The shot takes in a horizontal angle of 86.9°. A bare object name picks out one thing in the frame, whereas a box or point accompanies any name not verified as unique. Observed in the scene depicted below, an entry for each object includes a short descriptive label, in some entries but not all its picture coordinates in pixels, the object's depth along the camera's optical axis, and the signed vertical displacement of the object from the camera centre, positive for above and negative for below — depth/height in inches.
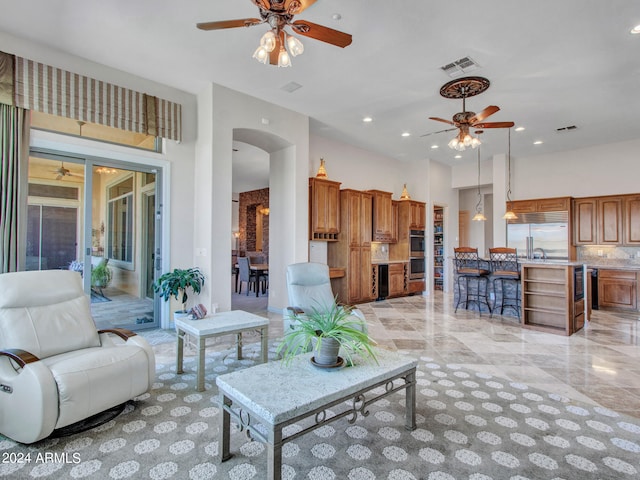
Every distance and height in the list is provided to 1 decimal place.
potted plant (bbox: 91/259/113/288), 175.8 -15.9
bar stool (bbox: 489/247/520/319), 219.5 -16.9
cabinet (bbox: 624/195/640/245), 259.0 +19.4
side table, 112.1 -30.1
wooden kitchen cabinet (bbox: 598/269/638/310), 248.5 -32.9
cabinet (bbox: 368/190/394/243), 292.0 +25.0
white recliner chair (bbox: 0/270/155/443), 79.4 -31.1
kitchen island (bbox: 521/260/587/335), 187.3 -29.8
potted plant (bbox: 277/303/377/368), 82.2 -23.2
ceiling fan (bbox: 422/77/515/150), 175.0 +68.1
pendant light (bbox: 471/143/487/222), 388.8 +44.9
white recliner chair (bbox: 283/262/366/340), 154.6 -19.6
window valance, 145.4 +69.8
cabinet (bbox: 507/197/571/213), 285.9 +35.3
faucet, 292.3 -6.3
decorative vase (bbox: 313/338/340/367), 82.4 -26.3
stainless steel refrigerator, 287.4 +7.8
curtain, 140.7 +26.1
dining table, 316.8 -23.0
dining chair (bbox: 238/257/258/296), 322.7 -27.0
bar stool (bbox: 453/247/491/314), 234.6 -18.7
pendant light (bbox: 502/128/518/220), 310.6 +58.8
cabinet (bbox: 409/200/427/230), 320.8 +29.2
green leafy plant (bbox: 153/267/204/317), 178.1 -20.5
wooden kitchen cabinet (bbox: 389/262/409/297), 300.5 -30.7
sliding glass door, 159.8 +8.5
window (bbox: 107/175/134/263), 183.8 +13.6
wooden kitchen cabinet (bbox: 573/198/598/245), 278.5 +20.0
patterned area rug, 72.9 -48.9
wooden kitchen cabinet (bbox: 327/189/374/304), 266.2 -4.0
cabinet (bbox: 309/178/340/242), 248.5 +27.1
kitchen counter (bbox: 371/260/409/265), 287.9 -14.6
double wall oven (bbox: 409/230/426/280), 320.8 -9.6
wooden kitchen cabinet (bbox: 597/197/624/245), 267.1 +19.2
